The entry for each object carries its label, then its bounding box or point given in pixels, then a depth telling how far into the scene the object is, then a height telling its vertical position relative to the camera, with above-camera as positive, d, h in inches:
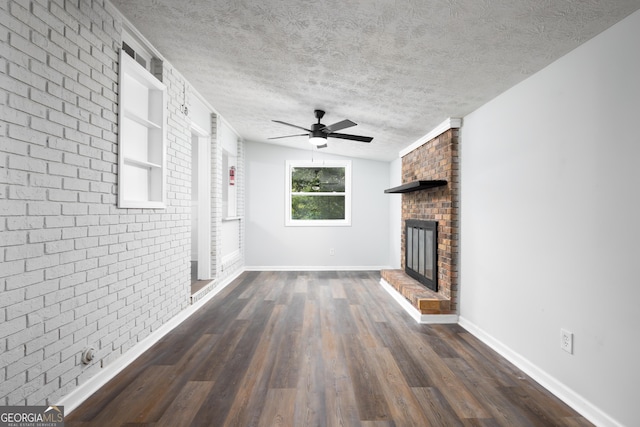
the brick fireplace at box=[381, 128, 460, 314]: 141.2 +2.0
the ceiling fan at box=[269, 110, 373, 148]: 154.5 +38.1
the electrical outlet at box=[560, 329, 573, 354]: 80.8 -31.1
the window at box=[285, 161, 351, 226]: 262.8 +17.5
